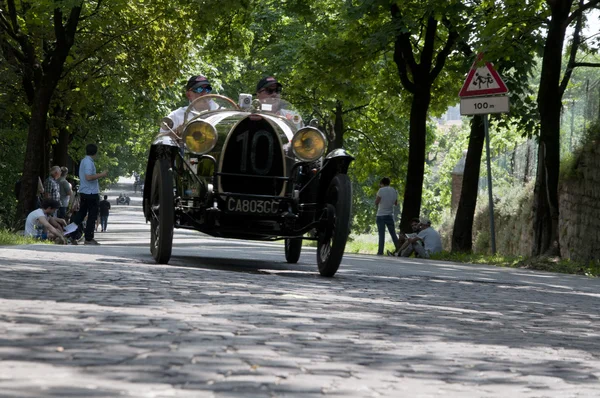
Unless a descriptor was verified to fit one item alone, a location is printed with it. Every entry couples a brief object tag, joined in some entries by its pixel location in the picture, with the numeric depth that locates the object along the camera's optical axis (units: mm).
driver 13391
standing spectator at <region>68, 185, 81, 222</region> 31442
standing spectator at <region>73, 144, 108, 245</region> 21781
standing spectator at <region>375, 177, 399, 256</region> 27172
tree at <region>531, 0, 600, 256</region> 20094
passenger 13395
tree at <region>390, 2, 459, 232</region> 26109
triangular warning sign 20812
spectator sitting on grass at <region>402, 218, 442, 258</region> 24500
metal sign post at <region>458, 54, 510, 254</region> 20828
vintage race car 12453
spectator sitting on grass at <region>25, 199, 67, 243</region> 21250
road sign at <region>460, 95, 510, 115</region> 20828
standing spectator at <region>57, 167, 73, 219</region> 26266
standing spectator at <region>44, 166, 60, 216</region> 24797
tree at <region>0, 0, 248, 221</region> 26250
